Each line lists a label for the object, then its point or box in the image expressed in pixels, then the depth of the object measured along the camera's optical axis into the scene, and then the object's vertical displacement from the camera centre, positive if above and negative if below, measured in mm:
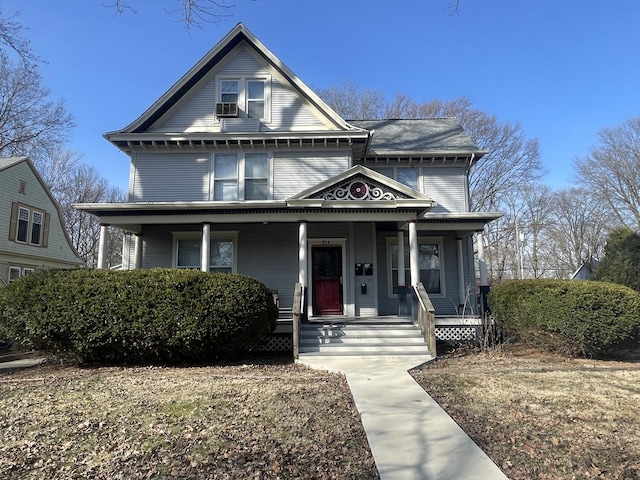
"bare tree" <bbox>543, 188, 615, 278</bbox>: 38094 +5712
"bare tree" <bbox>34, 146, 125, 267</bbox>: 36094 +6637
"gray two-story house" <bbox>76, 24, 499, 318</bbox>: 12672 +3307
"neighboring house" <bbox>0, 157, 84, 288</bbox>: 19125 +3335
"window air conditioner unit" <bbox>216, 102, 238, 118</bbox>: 12867 +5537
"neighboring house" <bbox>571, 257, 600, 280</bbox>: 24578 +1375
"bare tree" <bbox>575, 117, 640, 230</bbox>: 32656 +9057
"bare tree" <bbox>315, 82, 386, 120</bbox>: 31578 +13985
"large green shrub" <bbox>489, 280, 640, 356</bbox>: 8258 -459
